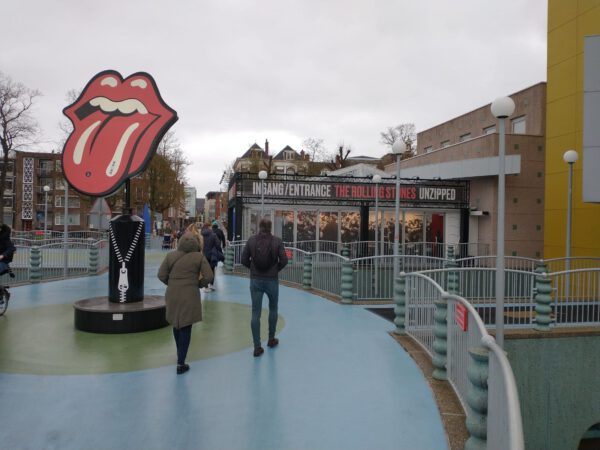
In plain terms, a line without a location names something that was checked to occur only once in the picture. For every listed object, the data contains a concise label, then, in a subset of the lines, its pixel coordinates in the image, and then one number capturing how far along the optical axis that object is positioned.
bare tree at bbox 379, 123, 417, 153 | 58.06
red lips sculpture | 8.06
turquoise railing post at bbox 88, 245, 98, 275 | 14.84
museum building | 20.48
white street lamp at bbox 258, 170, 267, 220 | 15.89
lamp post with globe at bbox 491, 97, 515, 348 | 5.29
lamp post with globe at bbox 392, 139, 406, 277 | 10.01
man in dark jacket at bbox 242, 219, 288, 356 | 6.12
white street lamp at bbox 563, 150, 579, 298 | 11.92
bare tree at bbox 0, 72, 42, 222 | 37.69
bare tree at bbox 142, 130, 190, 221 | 40.53
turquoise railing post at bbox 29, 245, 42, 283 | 12.65
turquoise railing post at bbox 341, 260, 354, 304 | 10.37
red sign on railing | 4.53
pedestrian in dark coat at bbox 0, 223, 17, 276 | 8.63
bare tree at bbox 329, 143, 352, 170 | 54.74
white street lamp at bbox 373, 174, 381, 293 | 16.08
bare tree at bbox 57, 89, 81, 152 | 36.84
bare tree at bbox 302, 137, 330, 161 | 60.97
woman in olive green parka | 5.43
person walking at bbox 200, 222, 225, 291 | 11.38
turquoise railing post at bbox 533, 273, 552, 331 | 7.63
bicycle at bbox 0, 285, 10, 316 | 8.55
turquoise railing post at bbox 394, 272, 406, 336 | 7.66
